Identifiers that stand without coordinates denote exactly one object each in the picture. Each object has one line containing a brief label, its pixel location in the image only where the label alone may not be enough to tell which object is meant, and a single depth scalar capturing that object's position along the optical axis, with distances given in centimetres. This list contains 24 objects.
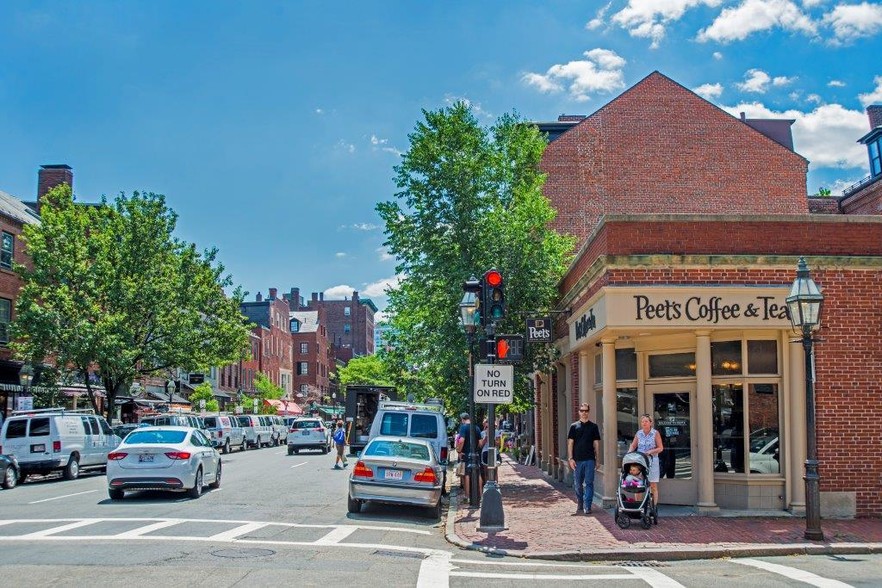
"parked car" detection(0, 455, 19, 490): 2111
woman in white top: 1371
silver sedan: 1503
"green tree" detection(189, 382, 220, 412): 5294
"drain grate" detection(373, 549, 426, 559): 1105
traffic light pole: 1327
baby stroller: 1306
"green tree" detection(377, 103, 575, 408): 2155
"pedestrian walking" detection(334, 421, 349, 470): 2833
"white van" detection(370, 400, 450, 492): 2058
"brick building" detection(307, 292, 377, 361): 13338
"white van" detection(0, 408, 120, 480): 2305
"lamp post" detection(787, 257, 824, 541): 1191
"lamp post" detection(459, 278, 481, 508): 1568
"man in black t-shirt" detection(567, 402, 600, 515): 1507
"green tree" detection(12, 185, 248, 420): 3303
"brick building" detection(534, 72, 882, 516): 1453
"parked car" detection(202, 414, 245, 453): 4064
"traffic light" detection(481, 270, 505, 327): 1448
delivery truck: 3922
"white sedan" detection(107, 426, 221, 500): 1692
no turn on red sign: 1440
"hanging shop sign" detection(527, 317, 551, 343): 1822
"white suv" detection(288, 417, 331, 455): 4072
